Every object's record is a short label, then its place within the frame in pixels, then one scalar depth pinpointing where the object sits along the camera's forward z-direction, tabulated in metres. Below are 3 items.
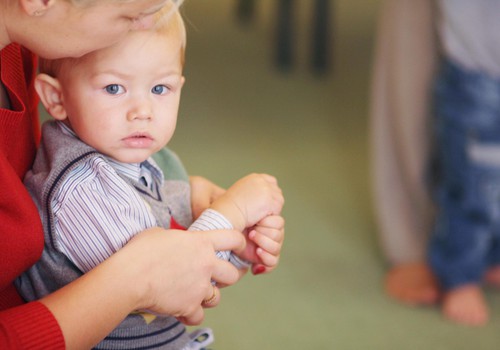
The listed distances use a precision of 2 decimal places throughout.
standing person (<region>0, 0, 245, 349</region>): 0.97
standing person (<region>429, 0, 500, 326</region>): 1.76
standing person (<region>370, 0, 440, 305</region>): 1.99
